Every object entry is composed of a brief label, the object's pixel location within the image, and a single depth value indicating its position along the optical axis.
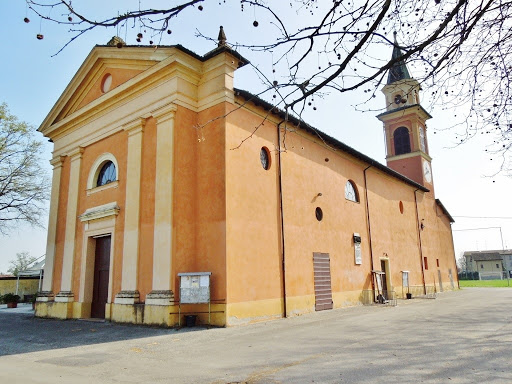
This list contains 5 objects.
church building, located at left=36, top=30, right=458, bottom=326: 11.80
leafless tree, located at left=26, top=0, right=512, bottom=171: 3.29
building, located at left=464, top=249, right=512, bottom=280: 82.81
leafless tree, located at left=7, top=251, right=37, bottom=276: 74.06
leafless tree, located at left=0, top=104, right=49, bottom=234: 22.06
